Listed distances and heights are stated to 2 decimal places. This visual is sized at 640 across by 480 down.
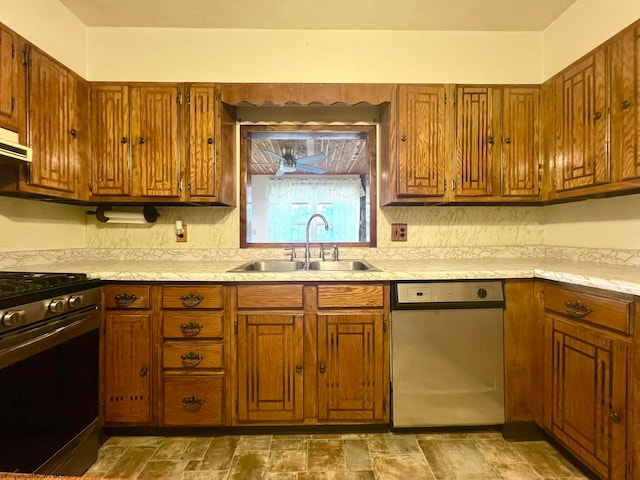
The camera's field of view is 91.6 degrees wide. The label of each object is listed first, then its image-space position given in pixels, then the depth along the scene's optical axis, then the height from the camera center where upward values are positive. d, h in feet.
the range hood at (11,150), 4.20 +1.26
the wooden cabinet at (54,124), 5.17 +2.07
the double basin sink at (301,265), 7.18 -0.61
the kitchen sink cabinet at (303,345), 5.46 -1.86
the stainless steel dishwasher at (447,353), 5.43 -2.02
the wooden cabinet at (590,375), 4.03 -1.98
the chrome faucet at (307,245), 6.99 -0.14
